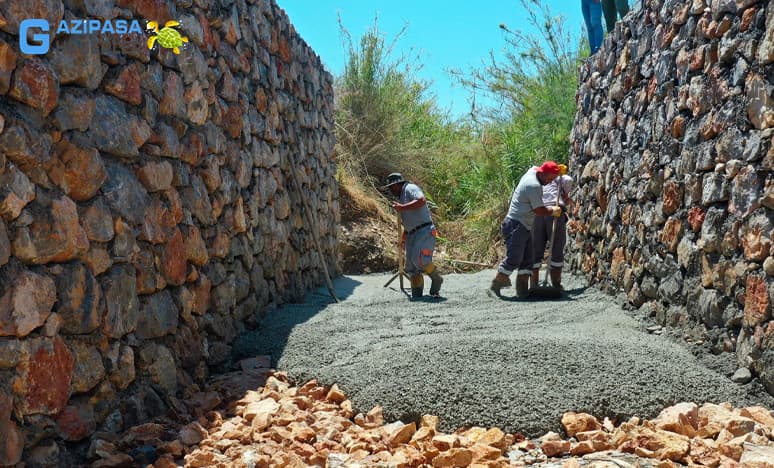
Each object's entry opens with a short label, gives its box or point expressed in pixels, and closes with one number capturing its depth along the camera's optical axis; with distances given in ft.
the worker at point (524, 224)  24.48
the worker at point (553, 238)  25.21
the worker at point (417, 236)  25.11
